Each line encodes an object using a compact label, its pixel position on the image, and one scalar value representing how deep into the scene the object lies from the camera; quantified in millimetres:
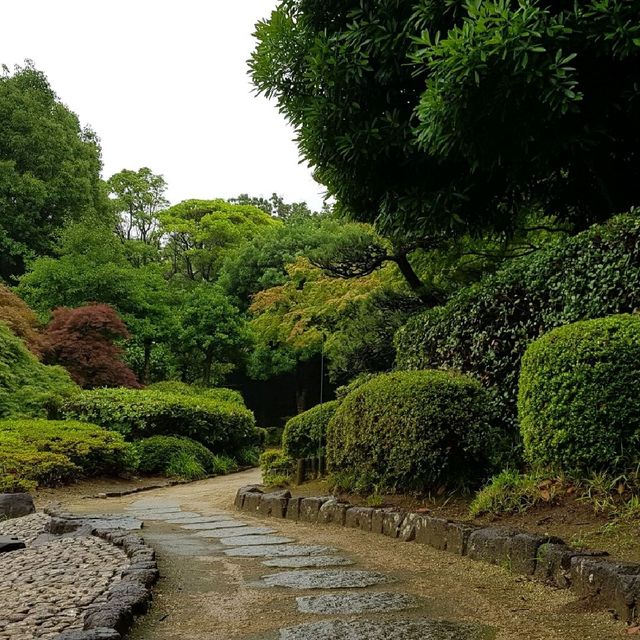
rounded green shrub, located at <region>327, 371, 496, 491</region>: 5297
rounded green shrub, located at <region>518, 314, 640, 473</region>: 4018
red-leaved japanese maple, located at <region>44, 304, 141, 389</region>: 13961
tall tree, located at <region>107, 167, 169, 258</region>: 30656
